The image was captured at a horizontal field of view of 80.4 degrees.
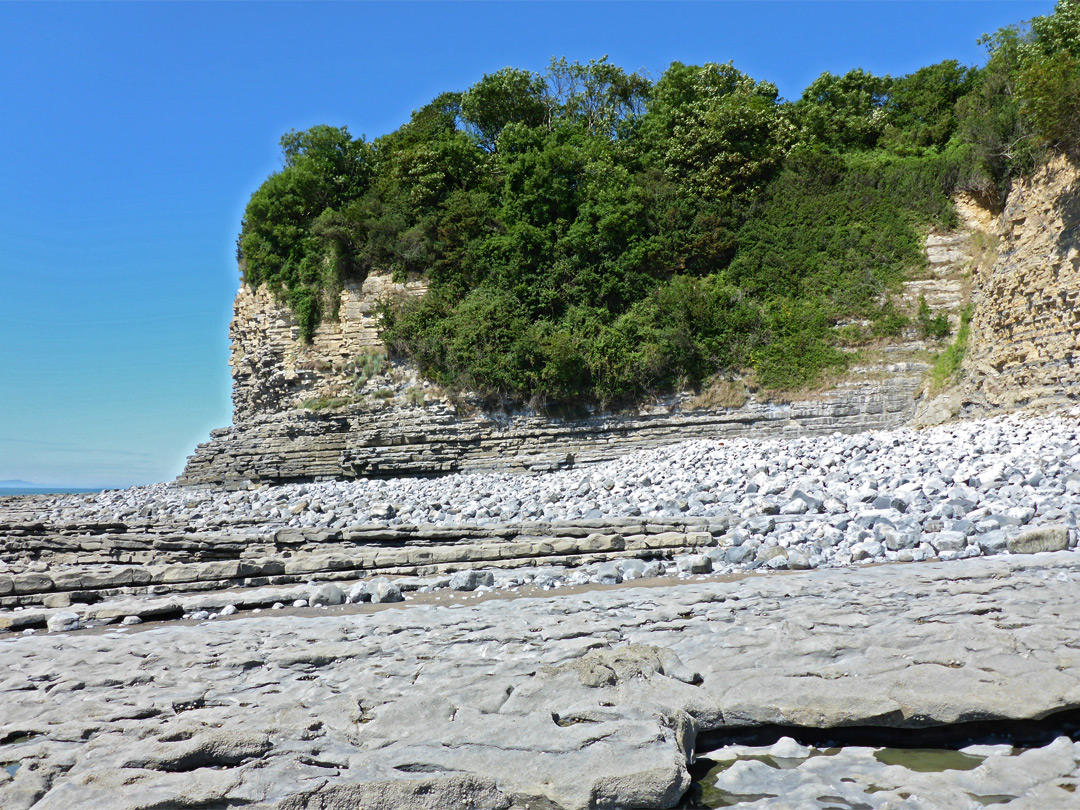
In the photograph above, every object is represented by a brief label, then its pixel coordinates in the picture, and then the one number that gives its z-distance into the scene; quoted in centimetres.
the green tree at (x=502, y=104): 2662
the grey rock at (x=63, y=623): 564
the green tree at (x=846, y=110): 2056
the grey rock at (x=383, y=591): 620
